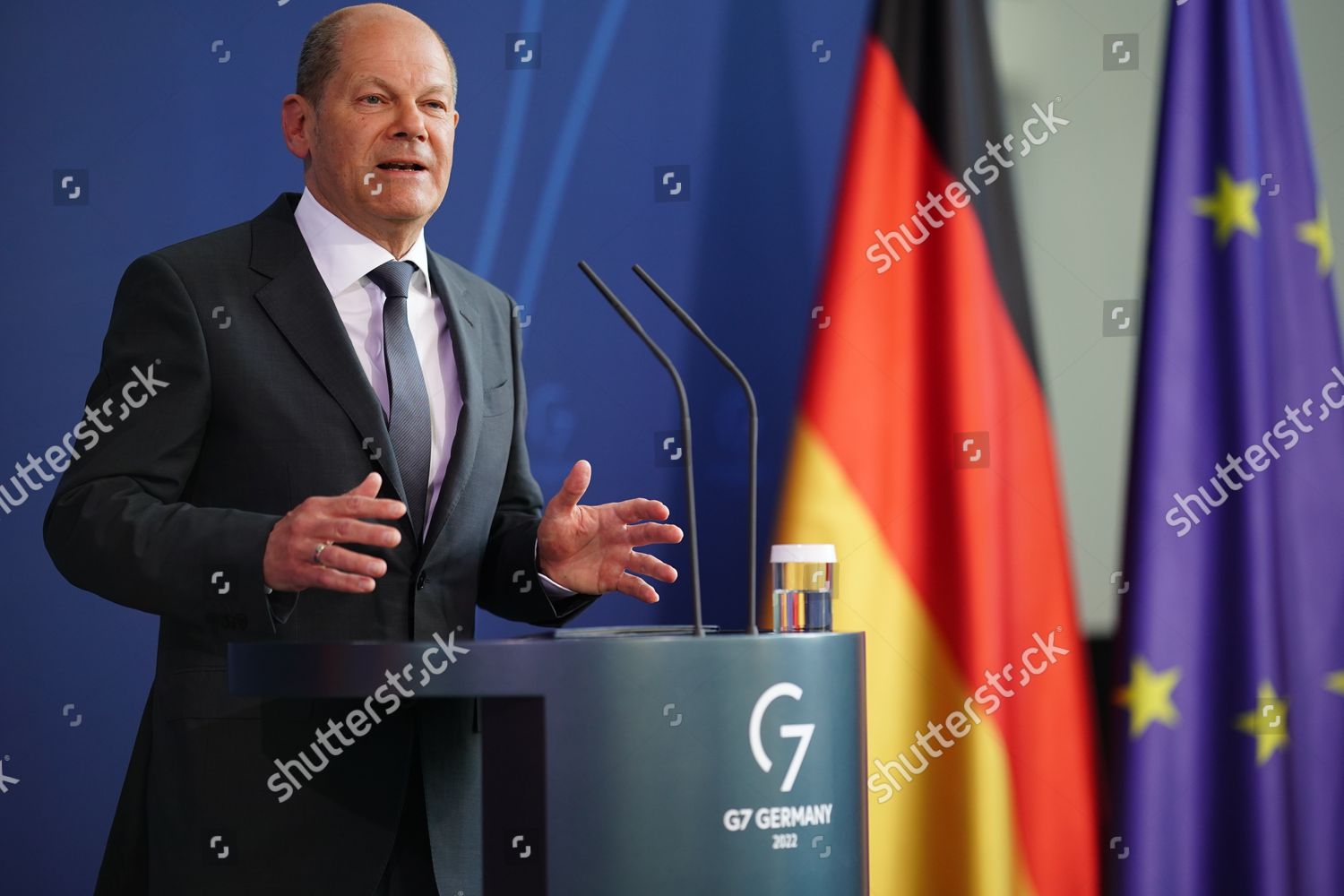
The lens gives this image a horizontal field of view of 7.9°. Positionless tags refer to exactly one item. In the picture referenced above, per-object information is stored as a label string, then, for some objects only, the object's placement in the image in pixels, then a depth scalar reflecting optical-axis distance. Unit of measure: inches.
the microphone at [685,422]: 368.7
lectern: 364.7
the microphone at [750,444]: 369.8
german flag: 405.4
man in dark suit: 373.5
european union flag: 402.4
